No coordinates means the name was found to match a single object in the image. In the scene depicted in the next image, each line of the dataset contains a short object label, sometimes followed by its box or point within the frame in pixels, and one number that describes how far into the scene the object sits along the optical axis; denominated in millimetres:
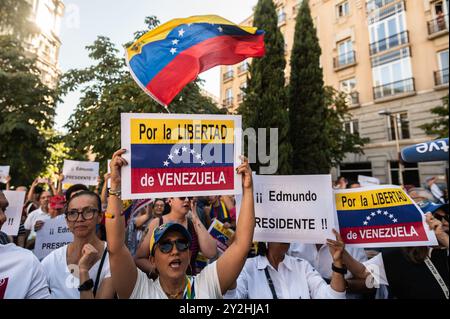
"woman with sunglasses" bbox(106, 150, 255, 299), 1861
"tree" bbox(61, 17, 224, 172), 8781
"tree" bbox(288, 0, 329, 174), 14531
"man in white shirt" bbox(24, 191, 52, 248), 5109
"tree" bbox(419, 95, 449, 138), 12470
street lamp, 18062
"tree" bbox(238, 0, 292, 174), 13469
